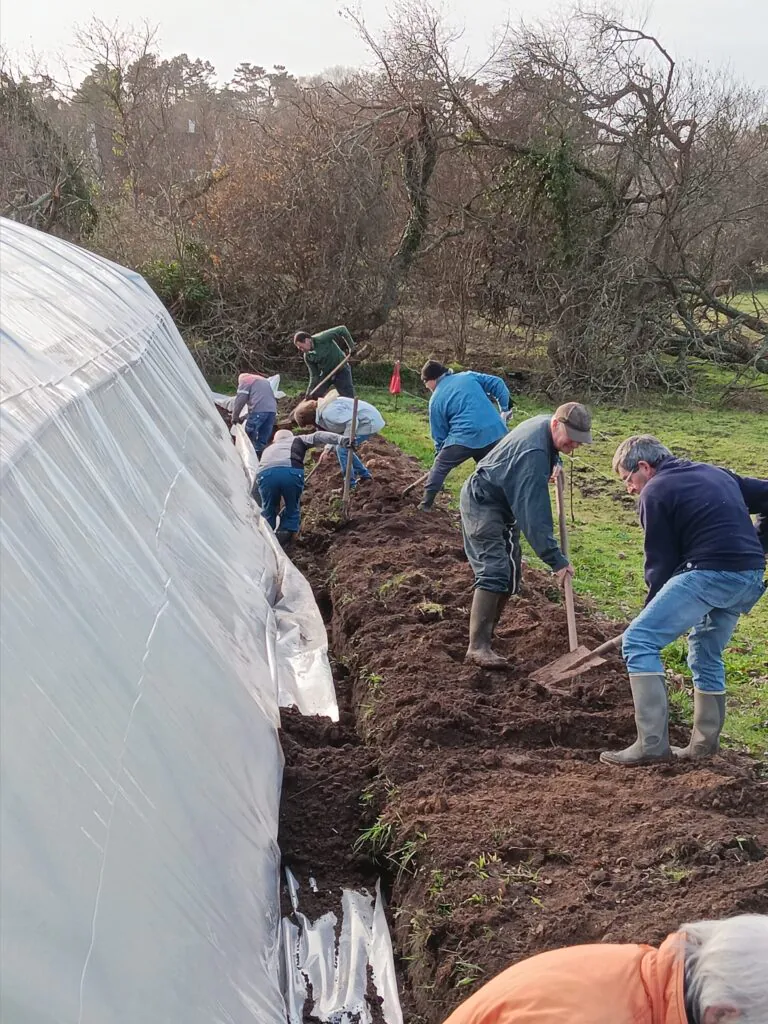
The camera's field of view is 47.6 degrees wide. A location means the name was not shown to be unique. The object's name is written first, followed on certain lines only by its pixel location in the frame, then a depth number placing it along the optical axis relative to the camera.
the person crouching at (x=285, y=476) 7.61
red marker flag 12.01
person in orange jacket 1.68
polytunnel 2.10
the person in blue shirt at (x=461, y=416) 8.09
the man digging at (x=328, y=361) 12.12
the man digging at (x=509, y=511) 5.11
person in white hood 8.39
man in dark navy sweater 4.23
